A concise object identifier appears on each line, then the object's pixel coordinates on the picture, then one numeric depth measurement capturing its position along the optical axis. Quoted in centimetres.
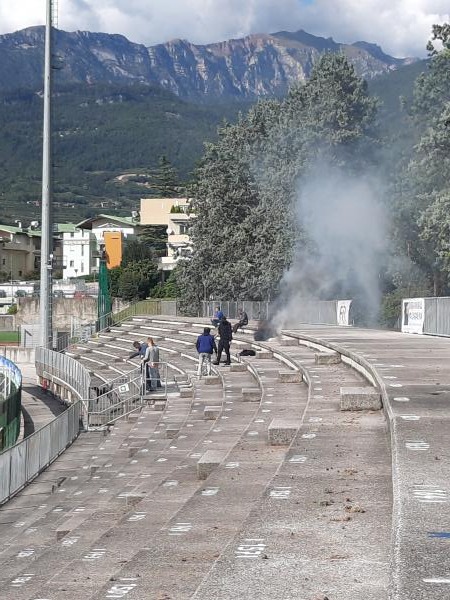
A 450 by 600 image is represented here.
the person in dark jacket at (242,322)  4106
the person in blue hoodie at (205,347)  2971
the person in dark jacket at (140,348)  3259
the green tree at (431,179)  4578
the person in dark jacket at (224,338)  3142
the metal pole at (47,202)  4469
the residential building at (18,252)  16775
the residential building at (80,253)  17775
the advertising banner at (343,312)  4672
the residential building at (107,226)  18112
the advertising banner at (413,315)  3484
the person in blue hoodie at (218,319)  3286
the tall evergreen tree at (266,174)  6175
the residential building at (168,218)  12569
